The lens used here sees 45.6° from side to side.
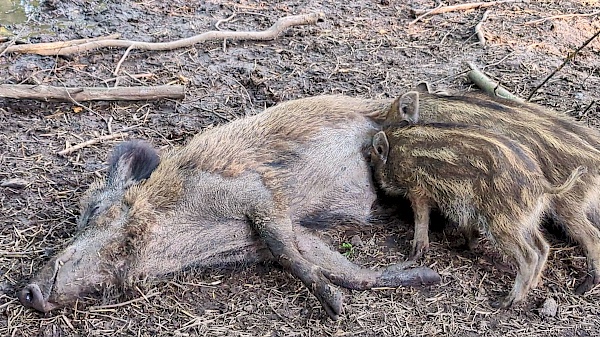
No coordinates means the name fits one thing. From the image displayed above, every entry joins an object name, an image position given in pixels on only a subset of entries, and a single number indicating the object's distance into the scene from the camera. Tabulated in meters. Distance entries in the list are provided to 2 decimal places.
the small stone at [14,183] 4.11
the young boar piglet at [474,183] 3.47
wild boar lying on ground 3.49
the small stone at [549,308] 3.42
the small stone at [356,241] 3.89
